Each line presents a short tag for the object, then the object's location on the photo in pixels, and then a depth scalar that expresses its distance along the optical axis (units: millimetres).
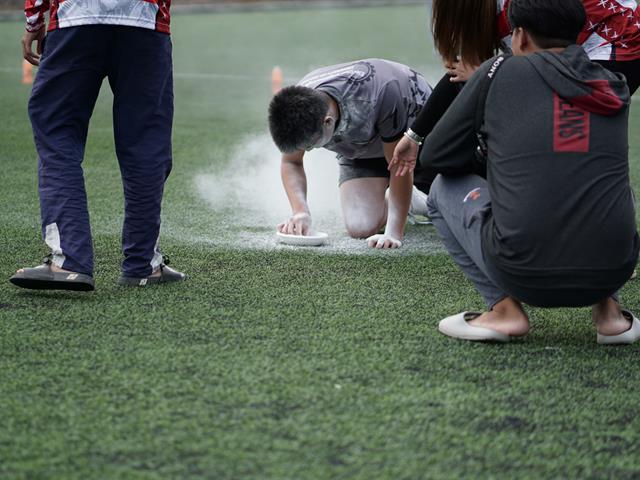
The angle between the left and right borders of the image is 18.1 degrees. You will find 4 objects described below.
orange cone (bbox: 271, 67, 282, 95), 19686
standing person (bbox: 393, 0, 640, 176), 7103
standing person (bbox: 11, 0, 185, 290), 6909
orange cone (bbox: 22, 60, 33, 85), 20745
